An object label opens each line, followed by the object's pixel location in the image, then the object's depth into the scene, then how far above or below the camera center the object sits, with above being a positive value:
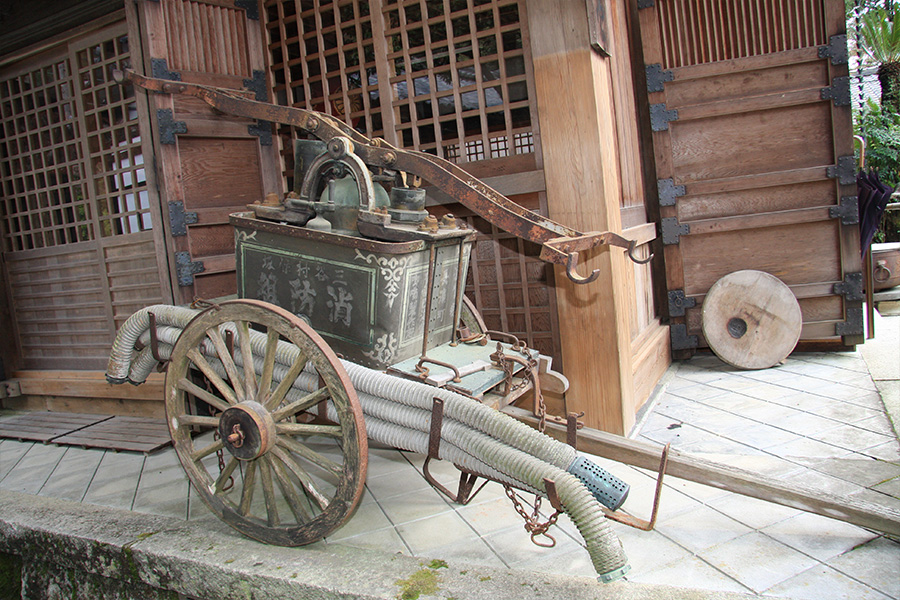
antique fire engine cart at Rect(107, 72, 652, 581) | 2.45 -0.47
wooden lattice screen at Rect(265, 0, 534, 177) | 4.14 +1.23
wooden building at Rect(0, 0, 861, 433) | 3.99 +0.70
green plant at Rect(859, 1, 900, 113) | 12.20 +2.83
